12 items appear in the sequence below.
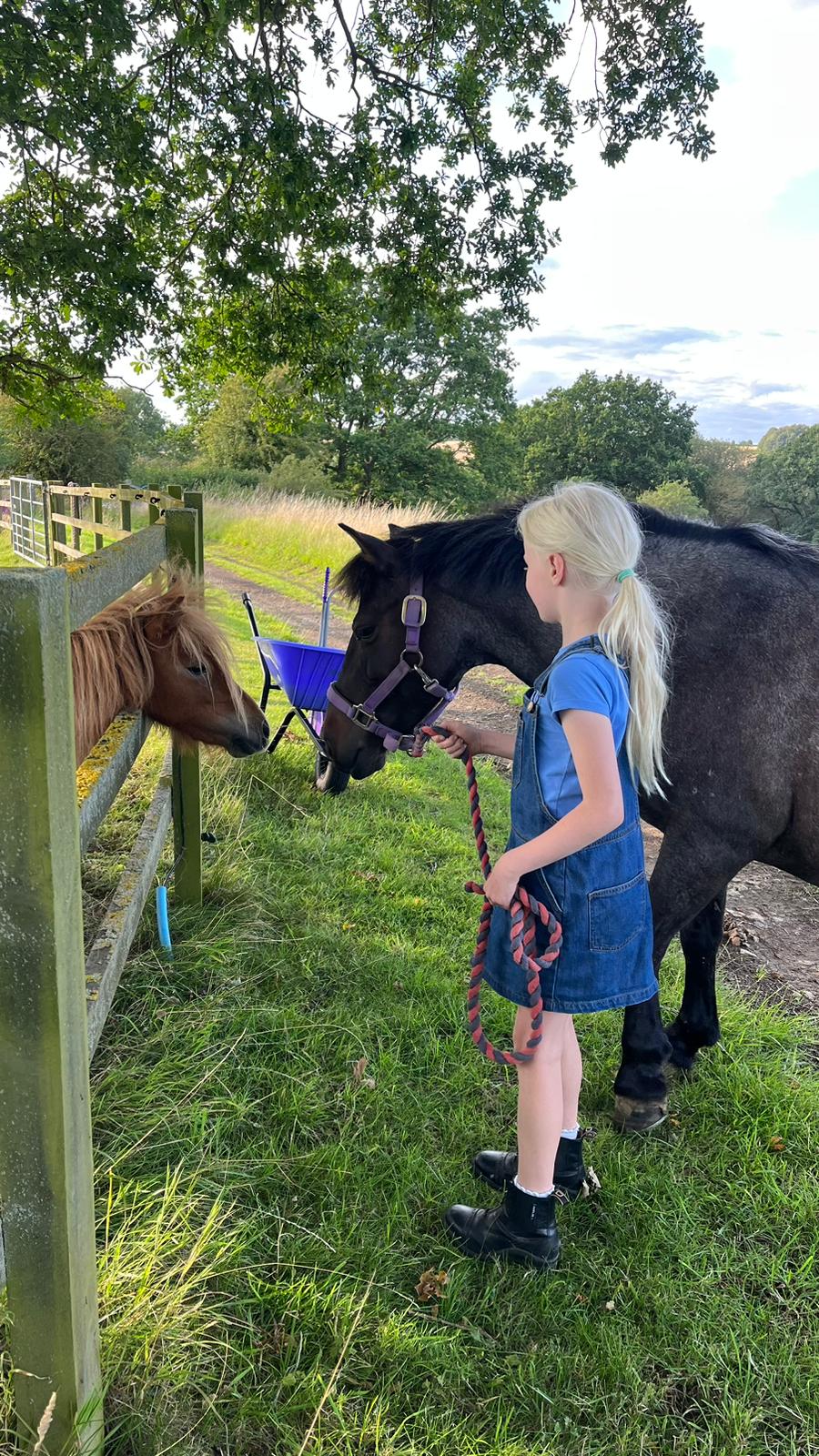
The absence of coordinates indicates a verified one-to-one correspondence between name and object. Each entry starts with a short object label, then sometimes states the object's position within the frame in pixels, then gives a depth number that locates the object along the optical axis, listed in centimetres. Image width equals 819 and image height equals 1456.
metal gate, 1162
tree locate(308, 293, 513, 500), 3419
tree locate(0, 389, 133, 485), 2388
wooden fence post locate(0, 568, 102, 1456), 93
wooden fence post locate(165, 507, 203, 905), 336
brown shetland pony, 246
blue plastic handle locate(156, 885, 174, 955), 287
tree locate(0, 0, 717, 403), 527
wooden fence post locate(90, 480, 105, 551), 610
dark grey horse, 247
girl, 171
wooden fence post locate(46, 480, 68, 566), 883
